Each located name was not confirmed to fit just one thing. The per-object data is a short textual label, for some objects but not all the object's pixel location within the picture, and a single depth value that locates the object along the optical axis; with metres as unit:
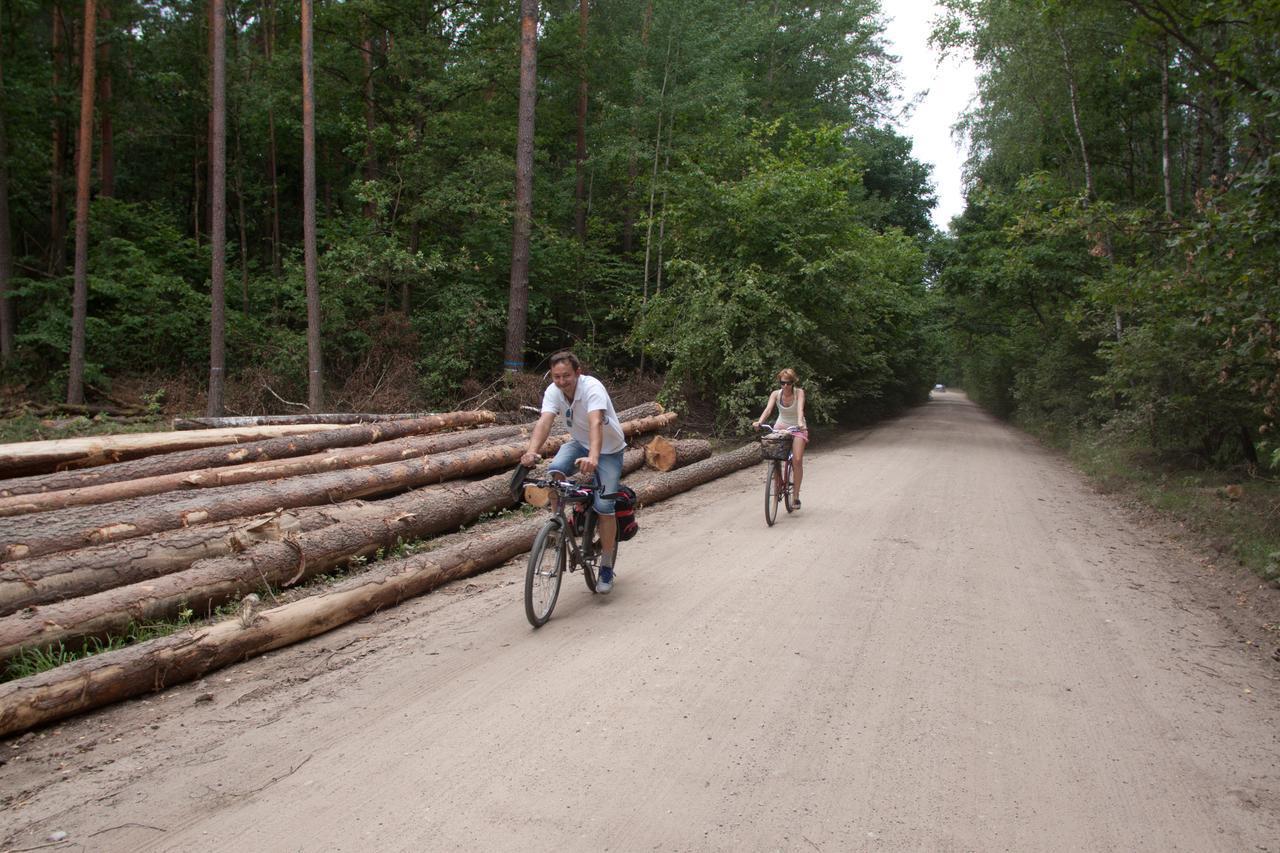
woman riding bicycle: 9.54
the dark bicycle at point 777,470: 9.07
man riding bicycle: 5.76
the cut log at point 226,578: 4.89
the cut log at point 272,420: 12.07
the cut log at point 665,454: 11.48
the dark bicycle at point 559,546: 5.45
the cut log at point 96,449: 8.39
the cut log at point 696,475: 10.72
